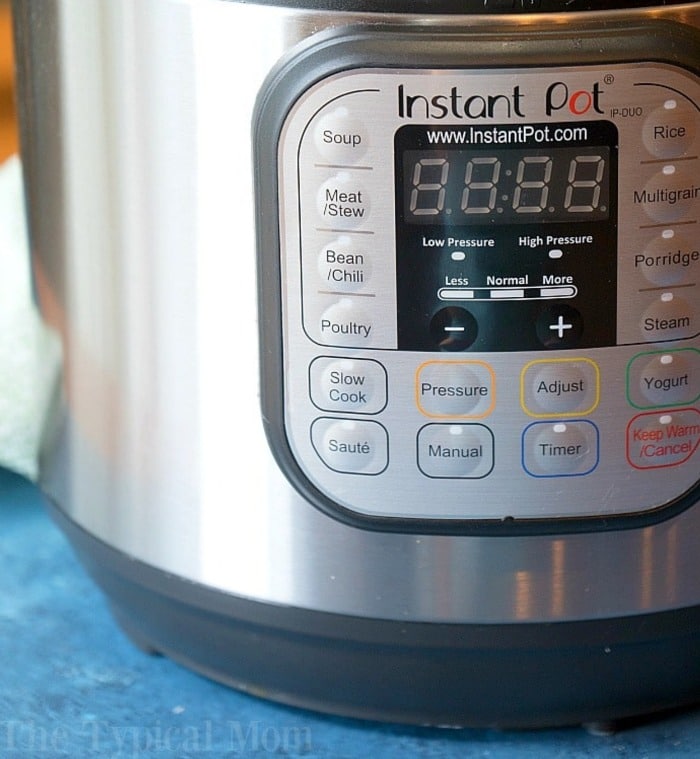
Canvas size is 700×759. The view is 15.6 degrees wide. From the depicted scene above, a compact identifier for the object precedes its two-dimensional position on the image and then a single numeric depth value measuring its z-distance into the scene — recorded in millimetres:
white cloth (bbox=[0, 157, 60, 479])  833
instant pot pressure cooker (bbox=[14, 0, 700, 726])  651
